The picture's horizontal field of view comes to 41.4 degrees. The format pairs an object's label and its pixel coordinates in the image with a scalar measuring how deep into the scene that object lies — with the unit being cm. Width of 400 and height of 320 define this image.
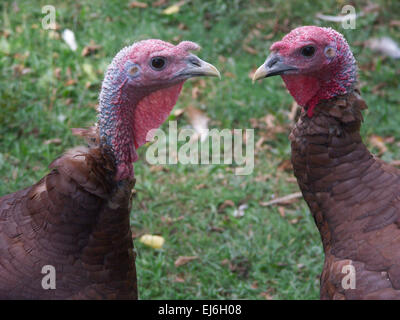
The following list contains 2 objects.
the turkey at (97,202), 255
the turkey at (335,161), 278
